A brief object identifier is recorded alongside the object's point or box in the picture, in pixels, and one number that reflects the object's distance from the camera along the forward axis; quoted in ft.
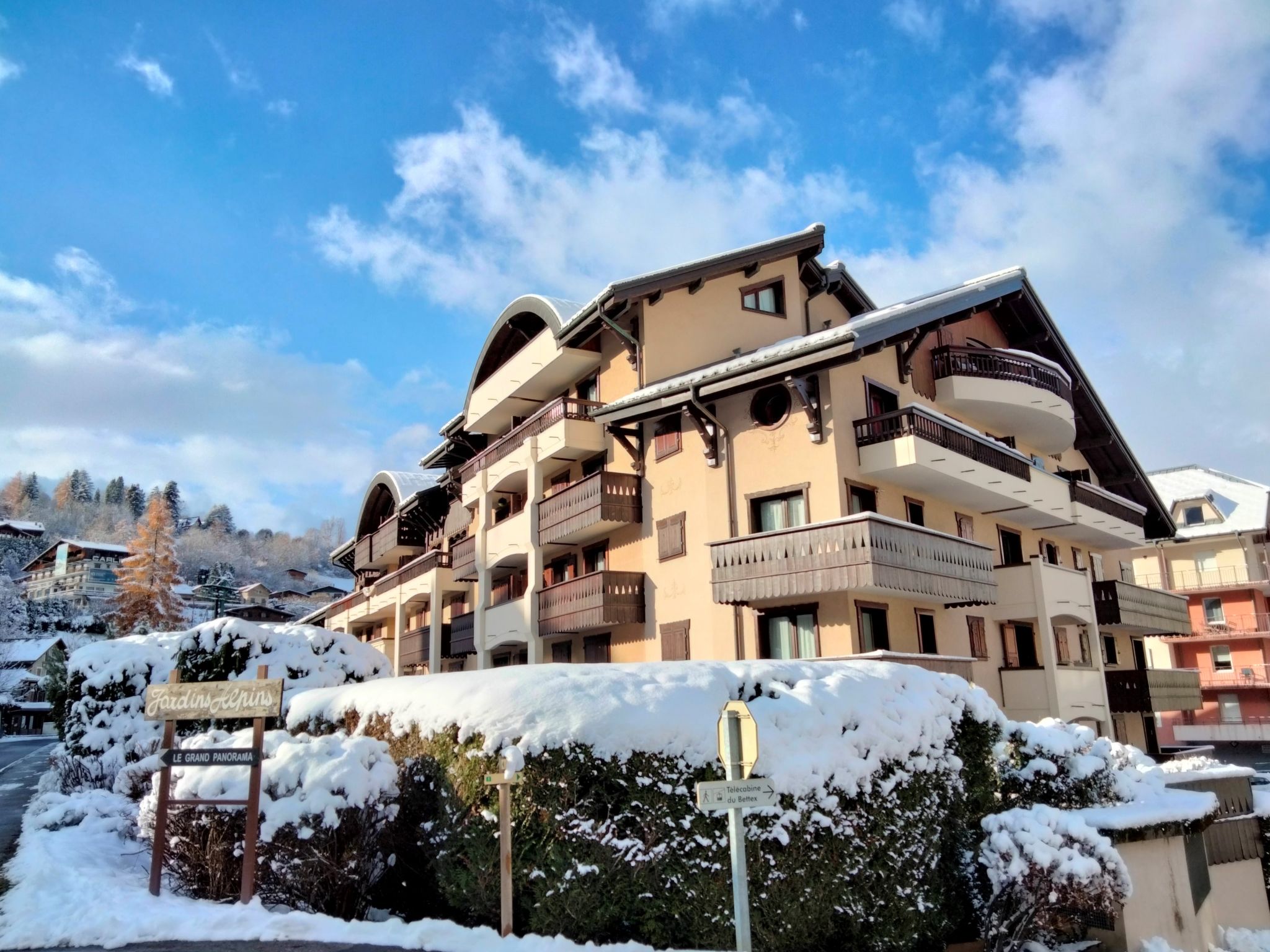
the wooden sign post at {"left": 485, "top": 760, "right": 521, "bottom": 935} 29.91
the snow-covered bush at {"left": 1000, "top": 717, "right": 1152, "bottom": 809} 42.34
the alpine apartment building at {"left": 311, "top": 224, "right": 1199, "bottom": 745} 67.31
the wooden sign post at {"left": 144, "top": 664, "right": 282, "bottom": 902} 33.27
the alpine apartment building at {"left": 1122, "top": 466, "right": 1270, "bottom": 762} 153.17
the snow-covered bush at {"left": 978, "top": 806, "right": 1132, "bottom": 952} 34.81
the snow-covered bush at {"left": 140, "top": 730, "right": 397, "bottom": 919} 33.04
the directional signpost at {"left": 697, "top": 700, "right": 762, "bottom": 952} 24.48
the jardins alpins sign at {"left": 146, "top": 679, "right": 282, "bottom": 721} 36.47
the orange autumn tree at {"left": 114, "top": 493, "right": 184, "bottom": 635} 211.20
